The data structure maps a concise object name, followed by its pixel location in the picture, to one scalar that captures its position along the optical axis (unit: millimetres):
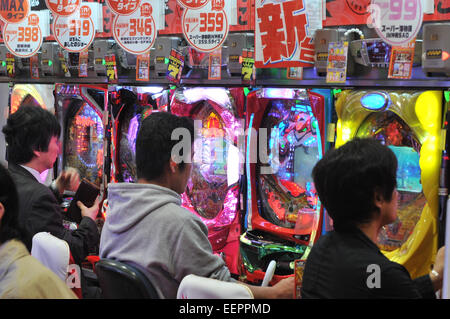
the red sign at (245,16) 3982
